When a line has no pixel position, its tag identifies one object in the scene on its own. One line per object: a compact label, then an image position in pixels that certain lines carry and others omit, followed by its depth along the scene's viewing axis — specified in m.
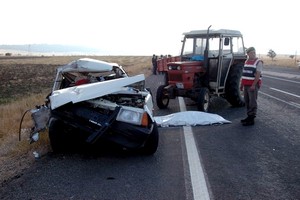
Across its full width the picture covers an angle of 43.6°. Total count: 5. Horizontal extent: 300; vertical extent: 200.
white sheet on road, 8.66
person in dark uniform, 8.73
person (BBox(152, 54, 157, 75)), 31.38
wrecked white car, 5.78
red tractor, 10.84
